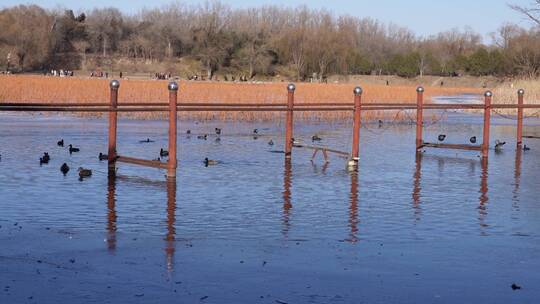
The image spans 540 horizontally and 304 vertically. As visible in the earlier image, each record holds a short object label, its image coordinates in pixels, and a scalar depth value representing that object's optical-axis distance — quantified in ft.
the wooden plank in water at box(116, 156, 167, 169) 42.98
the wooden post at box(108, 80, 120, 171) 44.83
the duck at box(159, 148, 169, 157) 54.85
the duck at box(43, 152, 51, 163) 50.24
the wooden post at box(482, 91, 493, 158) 57.82
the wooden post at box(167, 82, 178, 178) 42.26
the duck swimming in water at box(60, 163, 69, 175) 45.52
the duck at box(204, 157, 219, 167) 51.38
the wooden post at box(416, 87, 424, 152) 58.75
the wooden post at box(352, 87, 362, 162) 50.75
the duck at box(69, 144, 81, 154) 57.35
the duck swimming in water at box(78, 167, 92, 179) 43.98
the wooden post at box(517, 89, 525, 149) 66.13
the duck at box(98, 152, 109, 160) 48.32
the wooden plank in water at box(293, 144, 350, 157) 52.44
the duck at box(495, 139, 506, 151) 65.98
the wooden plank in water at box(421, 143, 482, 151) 58.59
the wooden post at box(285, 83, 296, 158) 53.16
